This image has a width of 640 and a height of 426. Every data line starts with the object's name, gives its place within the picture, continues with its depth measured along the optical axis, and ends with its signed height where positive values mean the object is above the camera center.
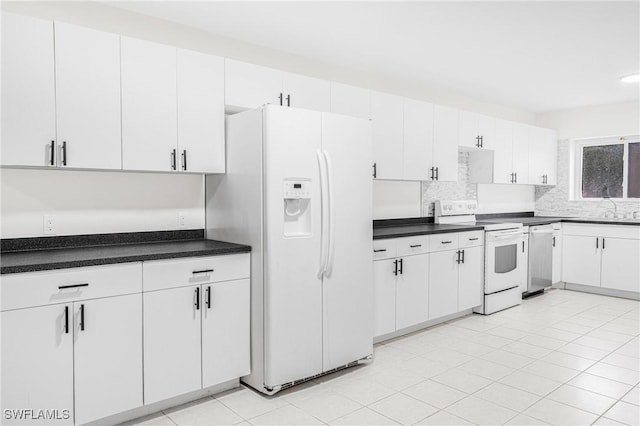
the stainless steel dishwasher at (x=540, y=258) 5.42 -0.73
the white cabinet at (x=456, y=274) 4.23 -0.74
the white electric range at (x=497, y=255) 4.75 -0.61
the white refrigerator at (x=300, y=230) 2.86 -0.22
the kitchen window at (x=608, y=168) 6.02 +0.43
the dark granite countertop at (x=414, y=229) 3.80 -0.30
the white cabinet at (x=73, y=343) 2.14 -0.74
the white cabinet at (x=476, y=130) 5.06 +0.80
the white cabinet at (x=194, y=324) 2.56 -0.76
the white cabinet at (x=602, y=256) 5.39 -0.71
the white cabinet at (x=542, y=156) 6.12 +0.60
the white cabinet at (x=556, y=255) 5.85 -0.74
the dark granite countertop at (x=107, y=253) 2.22 -0.32
